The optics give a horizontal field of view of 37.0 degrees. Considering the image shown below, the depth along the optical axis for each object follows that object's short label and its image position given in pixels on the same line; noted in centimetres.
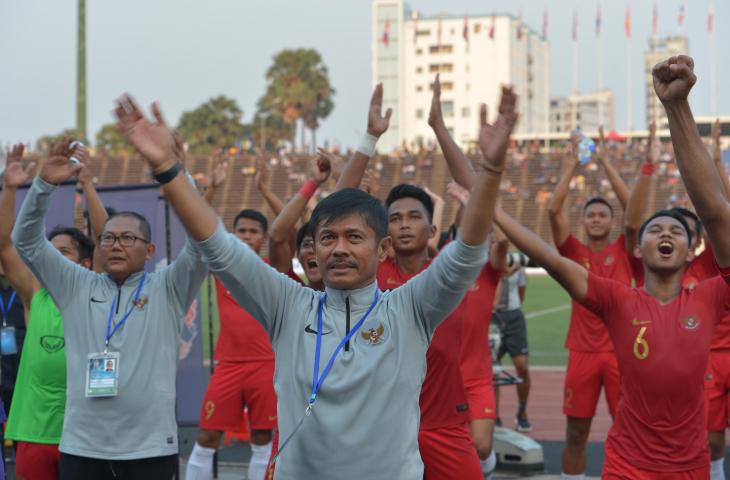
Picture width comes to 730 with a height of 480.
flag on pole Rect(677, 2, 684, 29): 8056
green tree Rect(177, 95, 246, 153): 7262
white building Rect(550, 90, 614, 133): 13350
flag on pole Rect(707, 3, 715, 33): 7830
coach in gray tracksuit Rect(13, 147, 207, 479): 513
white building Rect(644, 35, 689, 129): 12912
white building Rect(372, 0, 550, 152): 10506
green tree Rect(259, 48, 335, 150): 7350
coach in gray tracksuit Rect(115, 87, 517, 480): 343
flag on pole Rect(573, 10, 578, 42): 8669
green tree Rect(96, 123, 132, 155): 7925
